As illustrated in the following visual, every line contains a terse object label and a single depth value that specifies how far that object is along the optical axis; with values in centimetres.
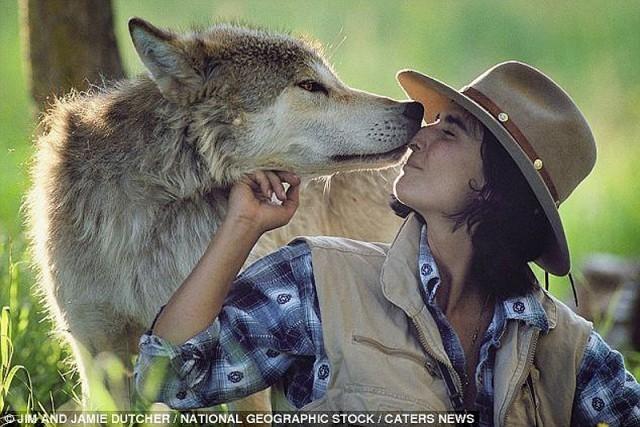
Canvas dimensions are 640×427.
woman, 667
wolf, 816
